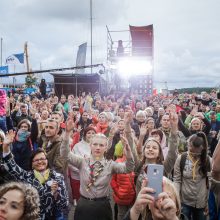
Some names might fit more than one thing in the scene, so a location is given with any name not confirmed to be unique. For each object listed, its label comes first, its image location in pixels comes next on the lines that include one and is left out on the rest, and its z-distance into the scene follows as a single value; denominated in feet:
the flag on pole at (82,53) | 57.16
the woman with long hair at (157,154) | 9.40
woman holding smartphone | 4.55
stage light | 47.68
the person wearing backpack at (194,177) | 10.05
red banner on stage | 49.57
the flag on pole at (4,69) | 49.11
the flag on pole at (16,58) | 54.08
